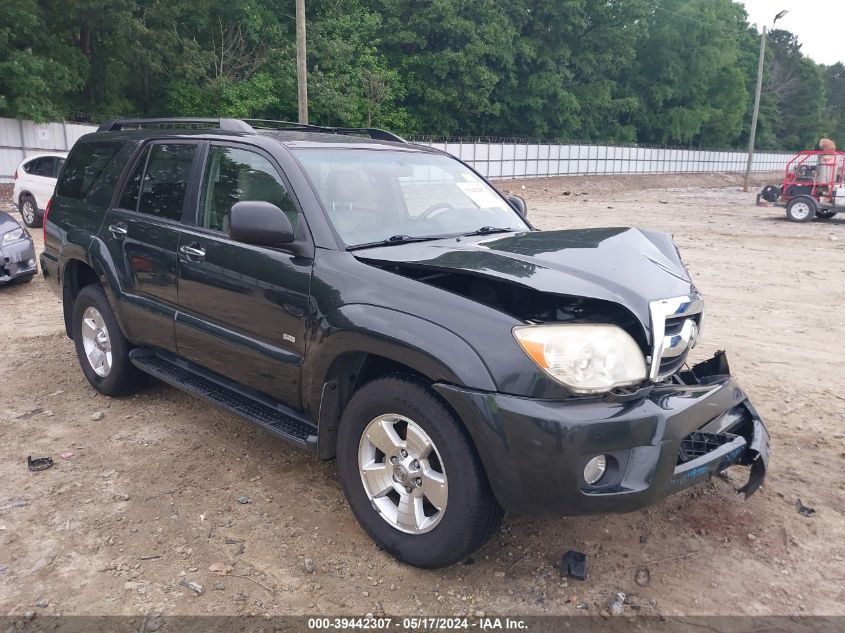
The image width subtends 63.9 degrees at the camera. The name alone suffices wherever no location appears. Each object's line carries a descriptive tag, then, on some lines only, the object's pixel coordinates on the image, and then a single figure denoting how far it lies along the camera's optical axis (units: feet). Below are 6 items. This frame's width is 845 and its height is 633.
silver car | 27.73
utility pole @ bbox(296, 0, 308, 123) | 57.98
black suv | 8.62
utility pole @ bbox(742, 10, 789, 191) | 111.96
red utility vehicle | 69.36
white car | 47.50
